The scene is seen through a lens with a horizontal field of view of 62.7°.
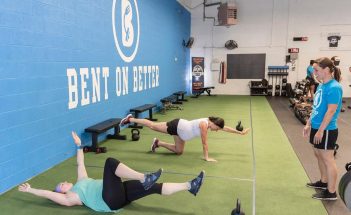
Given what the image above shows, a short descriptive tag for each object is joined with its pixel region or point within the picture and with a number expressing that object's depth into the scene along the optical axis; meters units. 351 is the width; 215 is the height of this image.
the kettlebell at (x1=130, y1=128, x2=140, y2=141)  5.26
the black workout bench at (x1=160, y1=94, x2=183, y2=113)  8.45
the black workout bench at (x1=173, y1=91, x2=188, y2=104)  9.98
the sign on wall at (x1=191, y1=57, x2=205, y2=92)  12.74
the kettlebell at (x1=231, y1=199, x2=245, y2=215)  2.25
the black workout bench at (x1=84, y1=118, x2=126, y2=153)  4.54
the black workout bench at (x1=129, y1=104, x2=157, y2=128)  6.36
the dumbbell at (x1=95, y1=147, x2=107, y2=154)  4.54
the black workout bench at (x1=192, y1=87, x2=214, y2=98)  12.37
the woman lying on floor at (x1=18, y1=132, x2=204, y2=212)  2.45
